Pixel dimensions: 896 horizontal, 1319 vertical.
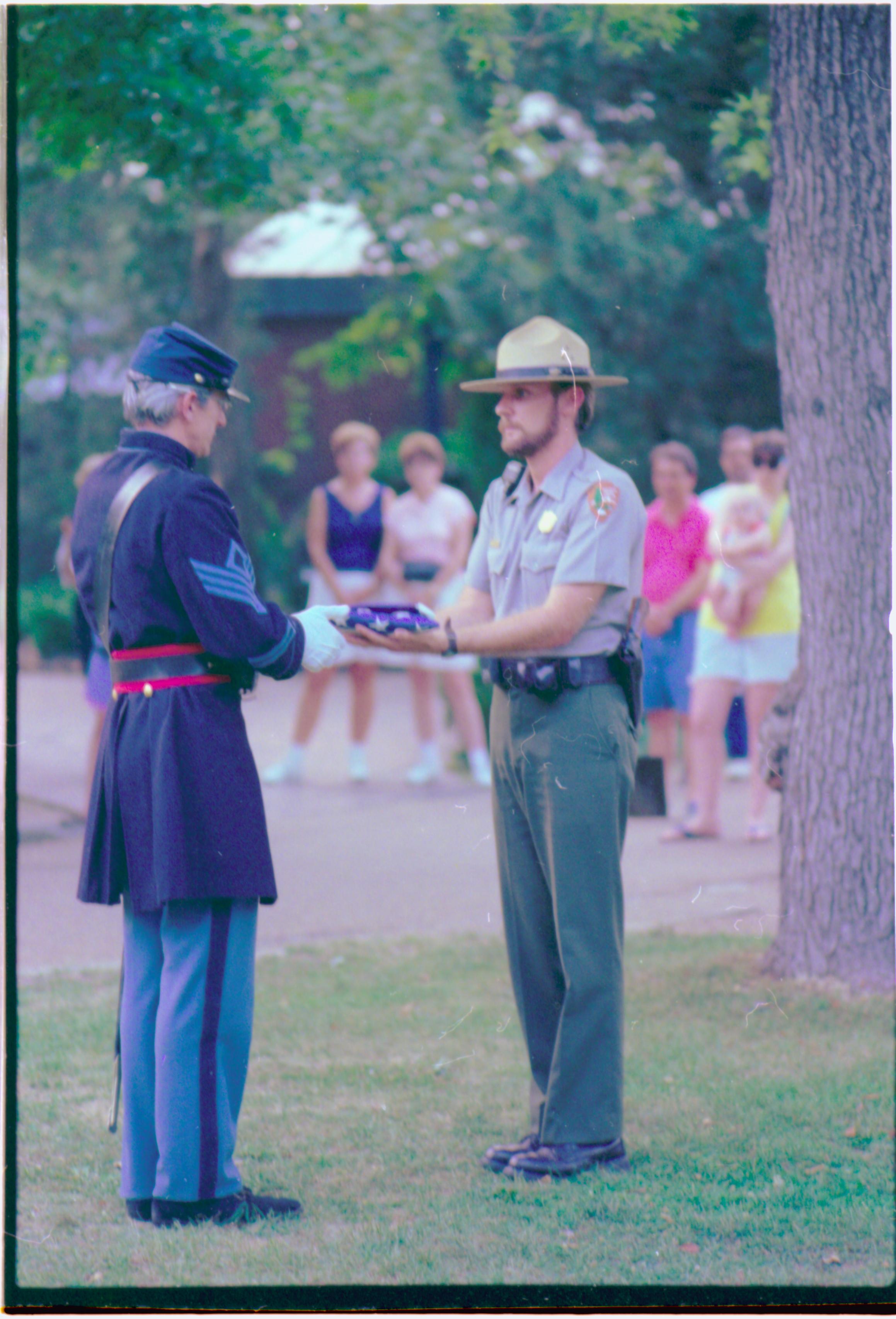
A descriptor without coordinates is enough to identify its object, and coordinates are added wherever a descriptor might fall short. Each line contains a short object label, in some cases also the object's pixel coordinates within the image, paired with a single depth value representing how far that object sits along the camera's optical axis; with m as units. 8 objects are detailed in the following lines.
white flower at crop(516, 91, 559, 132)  17.53
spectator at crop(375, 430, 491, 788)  18.22
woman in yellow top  15.16
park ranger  7.53
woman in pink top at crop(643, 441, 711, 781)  15.09
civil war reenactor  6.96
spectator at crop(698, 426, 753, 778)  16.02
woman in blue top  18.03
